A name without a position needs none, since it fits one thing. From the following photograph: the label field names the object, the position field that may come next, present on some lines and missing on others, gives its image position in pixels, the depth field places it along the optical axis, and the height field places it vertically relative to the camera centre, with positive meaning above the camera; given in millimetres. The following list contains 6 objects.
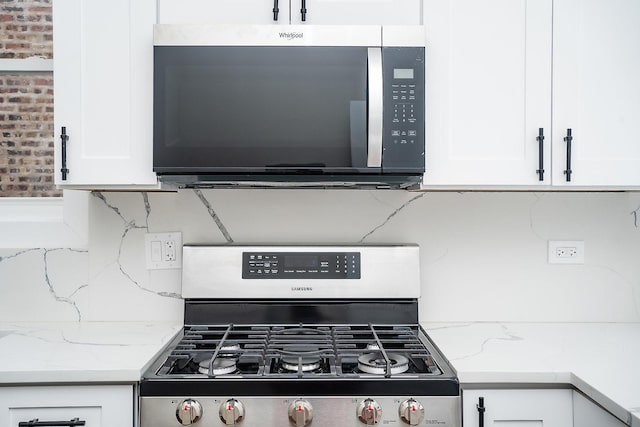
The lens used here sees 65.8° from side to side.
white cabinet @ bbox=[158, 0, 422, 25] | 1516 +593
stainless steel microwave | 1454 +323
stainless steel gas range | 1239 -432
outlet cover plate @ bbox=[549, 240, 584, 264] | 1840 -168
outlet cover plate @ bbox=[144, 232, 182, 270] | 1835 -171
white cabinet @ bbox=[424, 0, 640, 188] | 1510 +349
